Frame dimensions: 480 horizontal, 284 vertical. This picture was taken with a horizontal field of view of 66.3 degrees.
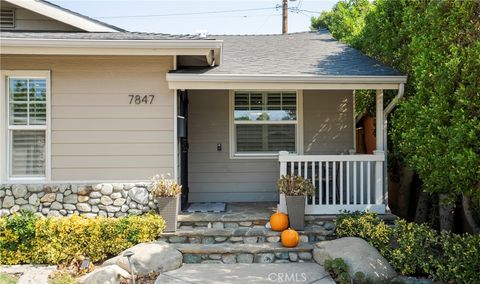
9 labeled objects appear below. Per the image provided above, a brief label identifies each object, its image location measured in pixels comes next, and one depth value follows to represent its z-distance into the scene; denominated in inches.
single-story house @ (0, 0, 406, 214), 208.7
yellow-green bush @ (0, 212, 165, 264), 190.4
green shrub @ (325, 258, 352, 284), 166.6
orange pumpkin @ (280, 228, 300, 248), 195.8
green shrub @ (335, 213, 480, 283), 161.5
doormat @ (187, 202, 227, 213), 243.5
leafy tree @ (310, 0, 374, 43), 384.7
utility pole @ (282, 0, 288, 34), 581.9
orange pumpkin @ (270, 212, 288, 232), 208.7
